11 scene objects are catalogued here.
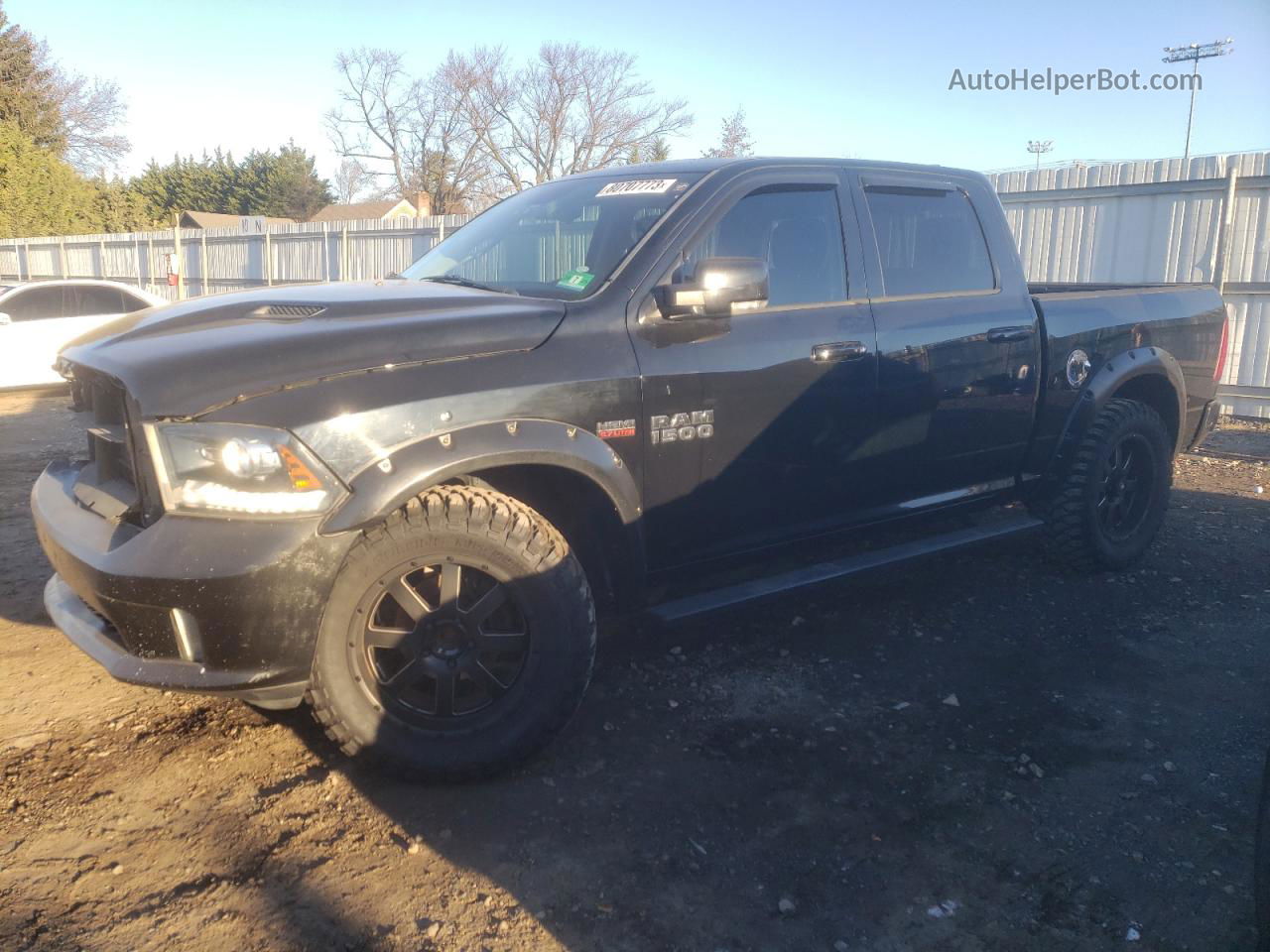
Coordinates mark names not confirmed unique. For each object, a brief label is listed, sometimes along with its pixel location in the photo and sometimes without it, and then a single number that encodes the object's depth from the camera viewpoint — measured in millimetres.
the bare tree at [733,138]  42531
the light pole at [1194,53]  41719
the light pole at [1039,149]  59281
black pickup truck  2701
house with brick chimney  49156
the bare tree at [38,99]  40031
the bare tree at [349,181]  54141
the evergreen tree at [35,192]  31812
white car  11414
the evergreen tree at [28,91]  39812
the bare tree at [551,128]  42781
